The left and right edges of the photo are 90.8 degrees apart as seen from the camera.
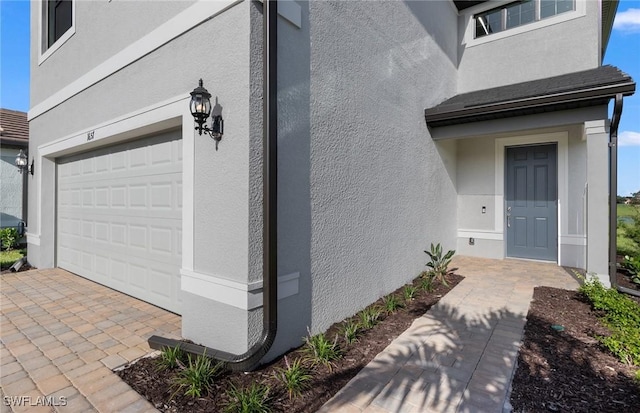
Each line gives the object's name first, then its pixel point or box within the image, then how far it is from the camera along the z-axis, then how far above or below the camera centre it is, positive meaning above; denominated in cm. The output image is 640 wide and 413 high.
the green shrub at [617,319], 313 -136
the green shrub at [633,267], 582 -119
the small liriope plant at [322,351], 304 -145
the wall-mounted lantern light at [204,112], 306 +93
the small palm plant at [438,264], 577 -112
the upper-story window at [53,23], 625 +385
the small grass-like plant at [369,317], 385 -142
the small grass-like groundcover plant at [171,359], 292 -143
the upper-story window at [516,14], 746 +483
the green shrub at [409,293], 489 -138
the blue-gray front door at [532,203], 720 +7
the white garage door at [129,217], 425 -17
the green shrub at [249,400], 230 -147
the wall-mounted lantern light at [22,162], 734 +105
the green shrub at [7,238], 888 -88
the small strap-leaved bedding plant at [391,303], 434 -140
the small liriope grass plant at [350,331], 348 -145
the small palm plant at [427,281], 534 -133
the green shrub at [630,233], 704 -62
